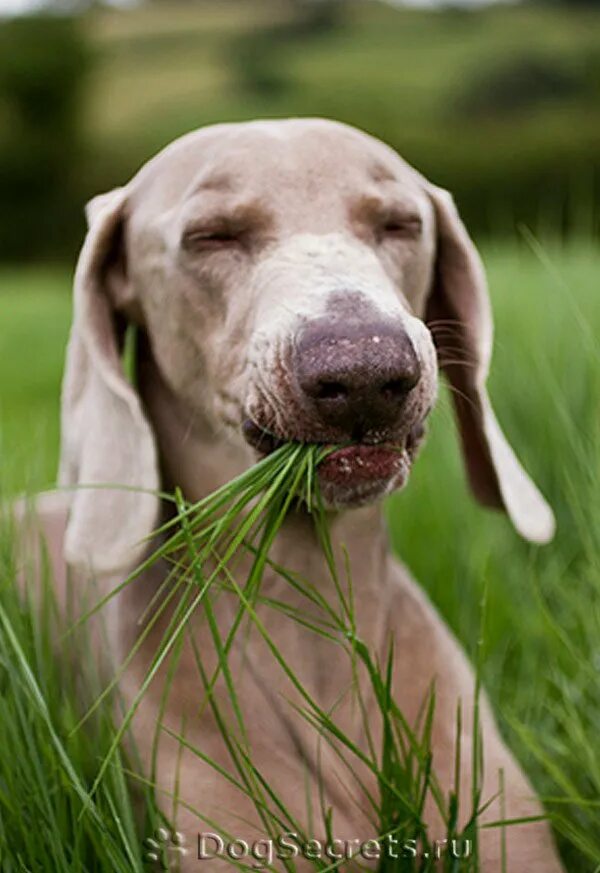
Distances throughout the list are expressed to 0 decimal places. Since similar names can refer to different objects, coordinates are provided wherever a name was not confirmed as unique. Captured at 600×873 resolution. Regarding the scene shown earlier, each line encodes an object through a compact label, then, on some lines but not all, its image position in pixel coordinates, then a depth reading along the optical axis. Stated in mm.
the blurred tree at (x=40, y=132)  14652
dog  1335
